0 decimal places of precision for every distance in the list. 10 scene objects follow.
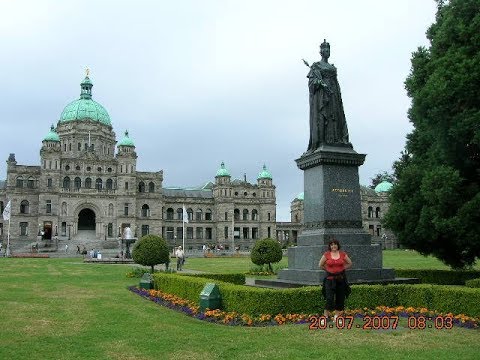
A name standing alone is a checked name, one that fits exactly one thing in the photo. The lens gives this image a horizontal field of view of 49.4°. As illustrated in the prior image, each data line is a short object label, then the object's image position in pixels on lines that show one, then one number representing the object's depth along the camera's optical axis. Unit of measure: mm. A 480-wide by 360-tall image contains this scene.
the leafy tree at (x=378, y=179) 129125
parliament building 85688
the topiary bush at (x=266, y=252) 31766
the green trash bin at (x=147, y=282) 21312
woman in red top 10984
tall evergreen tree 18531
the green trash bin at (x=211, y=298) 13812
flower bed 11934
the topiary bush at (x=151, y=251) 29719
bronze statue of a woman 16953
